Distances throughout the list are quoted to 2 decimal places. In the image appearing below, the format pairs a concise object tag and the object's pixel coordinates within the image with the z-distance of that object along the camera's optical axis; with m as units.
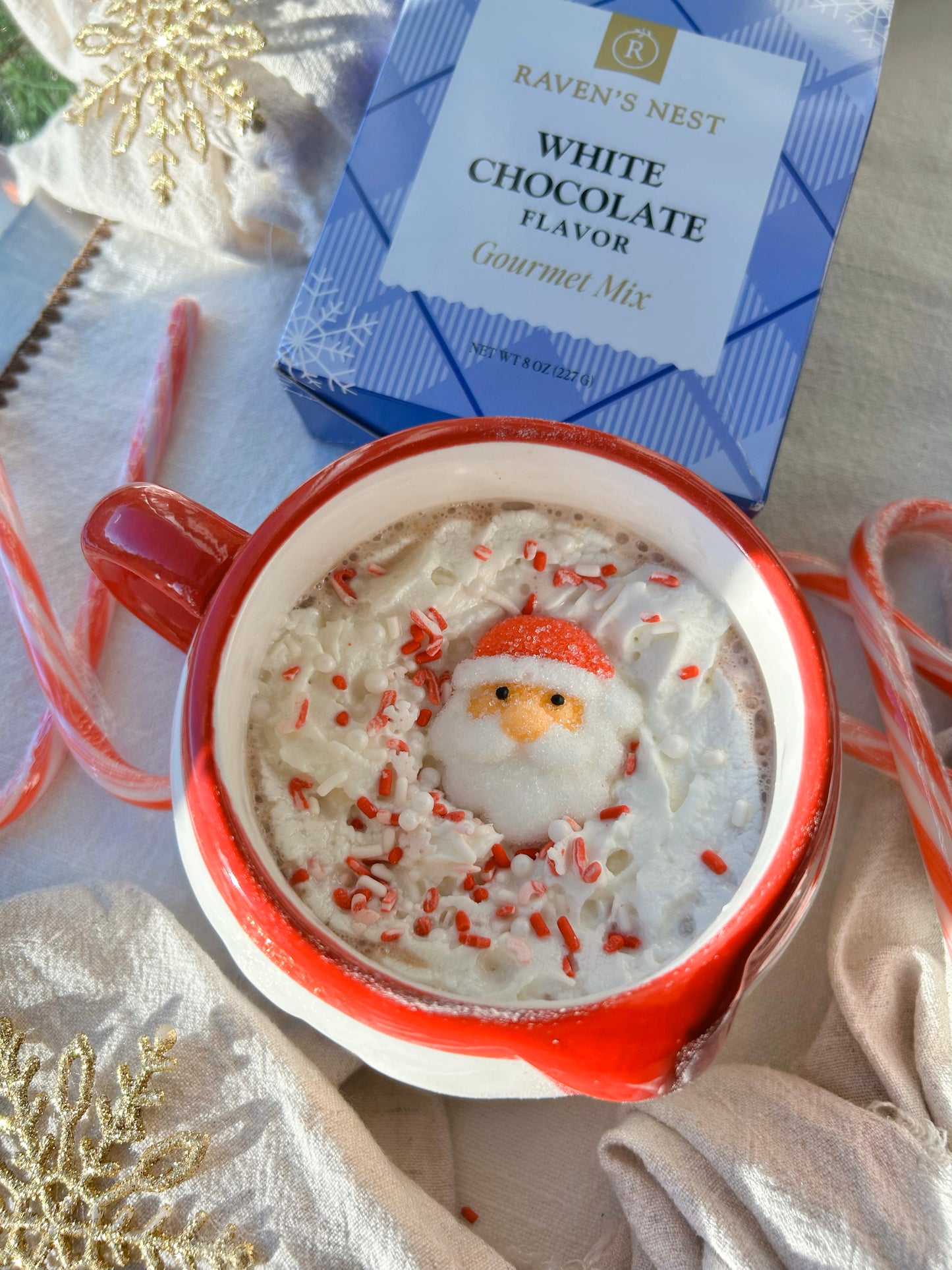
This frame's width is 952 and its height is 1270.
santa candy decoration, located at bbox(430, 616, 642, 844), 0.22
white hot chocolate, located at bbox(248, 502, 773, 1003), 0.20
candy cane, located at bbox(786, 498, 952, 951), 0.24
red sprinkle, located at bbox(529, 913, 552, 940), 0.20
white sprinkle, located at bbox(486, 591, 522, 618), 0.23
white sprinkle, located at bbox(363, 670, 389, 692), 0.22
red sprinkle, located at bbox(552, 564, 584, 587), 0.23
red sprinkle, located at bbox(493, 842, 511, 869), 0.21
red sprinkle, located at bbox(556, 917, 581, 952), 0.20
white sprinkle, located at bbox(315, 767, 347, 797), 0.21
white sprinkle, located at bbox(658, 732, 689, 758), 0.22
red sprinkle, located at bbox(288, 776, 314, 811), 0.21
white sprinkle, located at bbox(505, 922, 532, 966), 0.20
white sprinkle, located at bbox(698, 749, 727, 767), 0.21
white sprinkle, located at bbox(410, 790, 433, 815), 0.21
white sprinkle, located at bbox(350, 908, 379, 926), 0.20
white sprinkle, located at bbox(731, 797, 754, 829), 0.21
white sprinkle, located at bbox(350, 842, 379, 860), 0.21
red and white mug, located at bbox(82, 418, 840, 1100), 0.18
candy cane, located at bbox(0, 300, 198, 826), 0.25
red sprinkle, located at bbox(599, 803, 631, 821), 0.21
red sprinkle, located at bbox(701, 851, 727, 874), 0.20
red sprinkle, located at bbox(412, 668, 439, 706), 0.22
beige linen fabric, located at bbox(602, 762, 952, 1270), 0.21
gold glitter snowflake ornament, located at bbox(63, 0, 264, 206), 0.28
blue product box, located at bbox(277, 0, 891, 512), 0.25
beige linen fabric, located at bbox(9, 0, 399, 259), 0.28
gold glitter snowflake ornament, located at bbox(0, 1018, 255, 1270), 0.21
